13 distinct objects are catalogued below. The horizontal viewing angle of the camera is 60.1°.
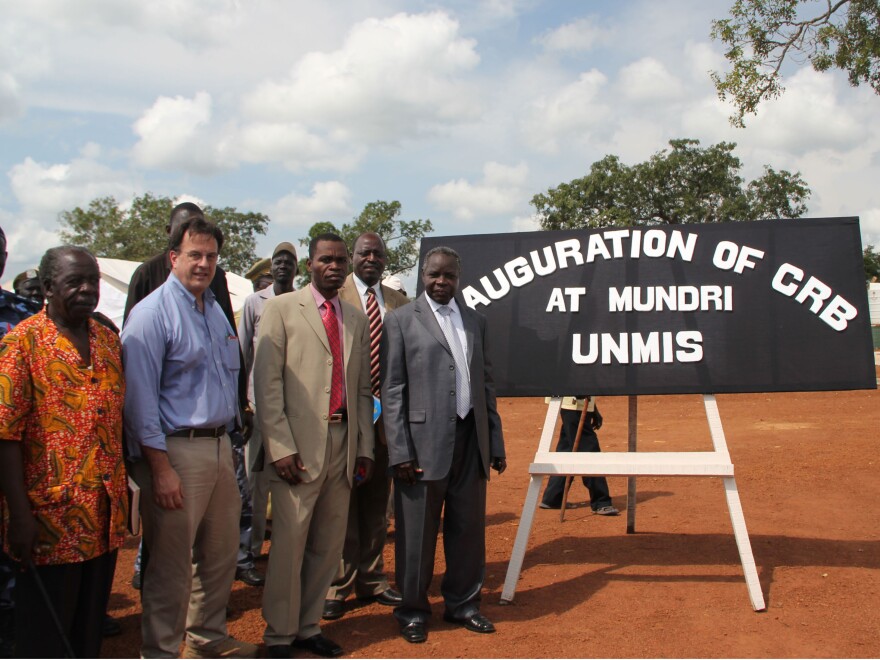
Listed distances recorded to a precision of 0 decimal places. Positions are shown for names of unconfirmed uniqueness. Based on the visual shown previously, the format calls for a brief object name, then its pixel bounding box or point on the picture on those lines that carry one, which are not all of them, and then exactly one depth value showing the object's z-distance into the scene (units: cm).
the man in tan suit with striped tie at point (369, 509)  462
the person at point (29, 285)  554
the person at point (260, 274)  710
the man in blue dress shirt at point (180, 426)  316
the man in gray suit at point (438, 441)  411
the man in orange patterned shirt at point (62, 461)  270
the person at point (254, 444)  540
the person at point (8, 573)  338
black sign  469
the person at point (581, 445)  689
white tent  1230
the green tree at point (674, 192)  3055
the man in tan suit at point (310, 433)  379
